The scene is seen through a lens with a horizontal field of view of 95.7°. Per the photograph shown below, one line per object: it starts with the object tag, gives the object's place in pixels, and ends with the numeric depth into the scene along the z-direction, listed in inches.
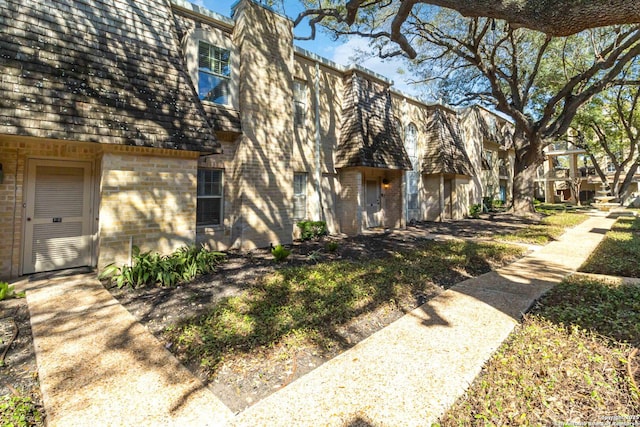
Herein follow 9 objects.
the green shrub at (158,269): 222.5
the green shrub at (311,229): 431.8
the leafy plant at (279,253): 299.1
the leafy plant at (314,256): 309.3
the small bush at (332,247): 346.9
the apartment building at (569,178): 1454.2
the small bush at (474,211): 794.2
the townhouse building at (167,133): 218.2
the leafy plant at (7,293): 188.5
